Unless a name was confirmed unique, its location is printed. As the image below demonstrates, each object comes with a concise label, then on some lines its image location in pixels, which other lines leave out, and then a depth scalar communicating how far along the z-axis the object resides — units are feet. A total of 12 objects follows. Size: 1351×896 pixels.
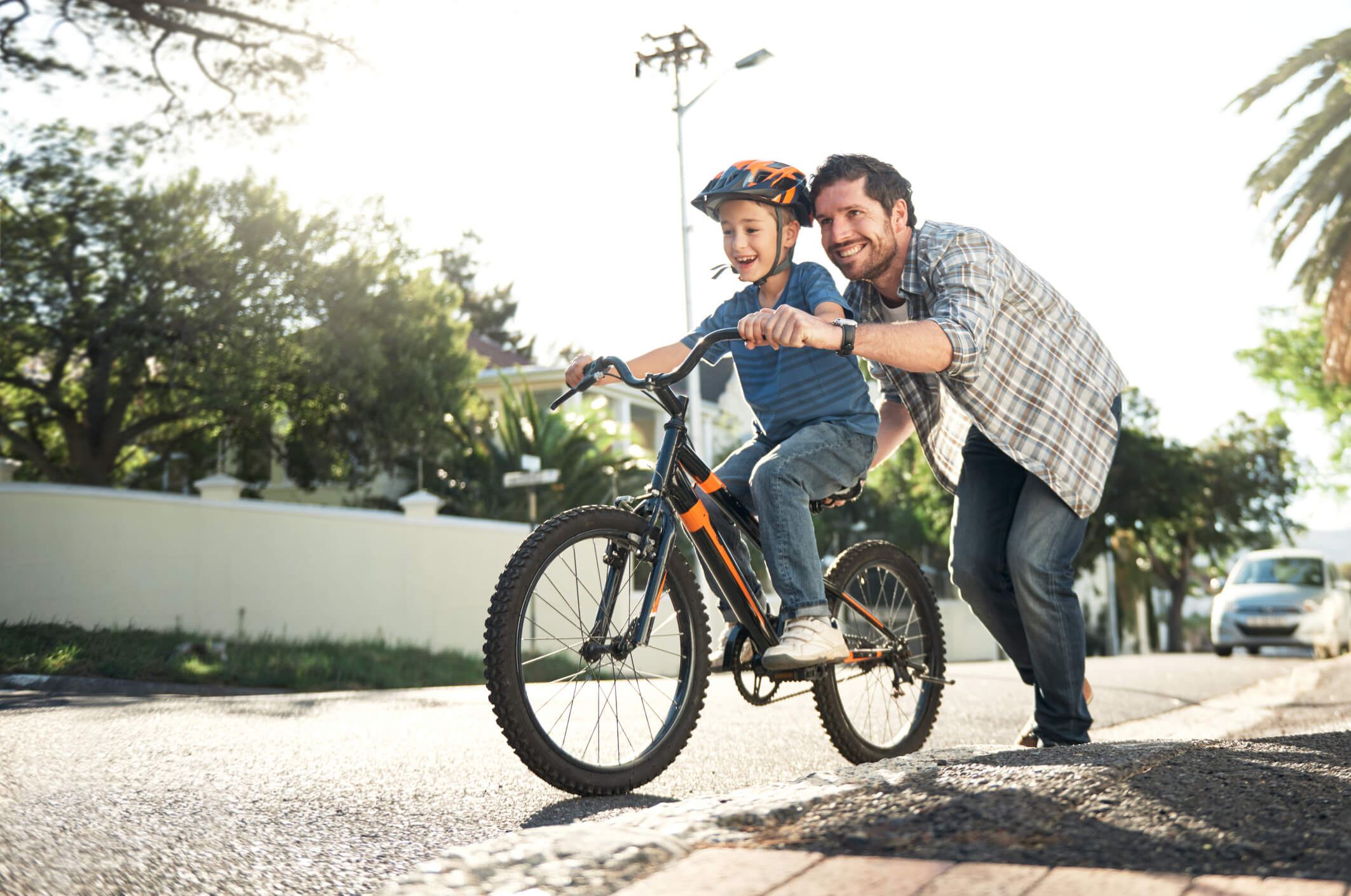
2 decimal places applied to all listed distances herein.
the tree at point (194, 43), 46.24
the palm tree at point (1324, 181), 49.42
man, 11.58
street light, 81.87
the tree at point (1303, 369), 100.32
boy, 11.60
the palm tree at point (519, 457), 74.13
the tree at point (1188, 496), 118.01
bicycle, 9.99
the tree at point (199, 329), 61.21
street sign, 51.70
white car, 65.92
